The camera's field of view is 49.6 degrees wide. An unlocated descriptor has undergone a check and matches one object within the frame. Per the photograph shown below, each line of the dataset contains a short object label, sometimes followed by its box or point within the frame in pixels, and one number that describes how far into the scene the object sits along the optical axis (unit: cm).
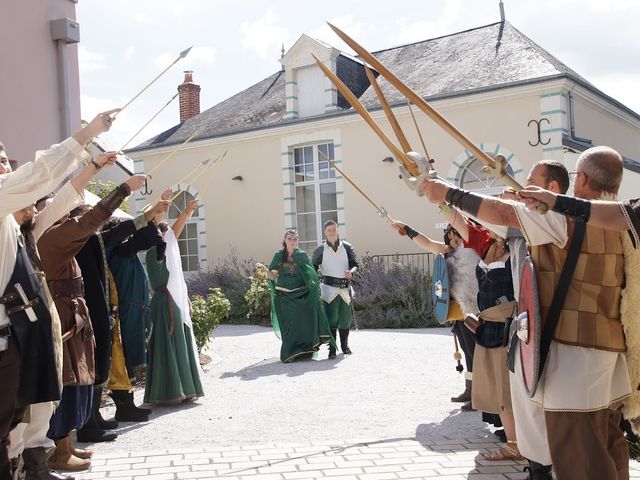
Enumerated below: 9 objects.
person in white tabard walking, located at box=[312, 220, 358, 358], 930
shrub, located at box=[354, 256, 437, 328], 1256
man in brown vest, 284
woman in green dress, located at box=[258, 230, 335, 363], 884
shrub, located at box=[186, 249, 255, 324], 1425
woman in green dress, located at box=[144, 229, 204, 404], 622
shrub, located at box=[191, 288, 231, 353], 828
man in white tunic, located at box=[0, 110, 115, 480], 317
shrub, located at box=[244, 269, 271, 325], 1320
